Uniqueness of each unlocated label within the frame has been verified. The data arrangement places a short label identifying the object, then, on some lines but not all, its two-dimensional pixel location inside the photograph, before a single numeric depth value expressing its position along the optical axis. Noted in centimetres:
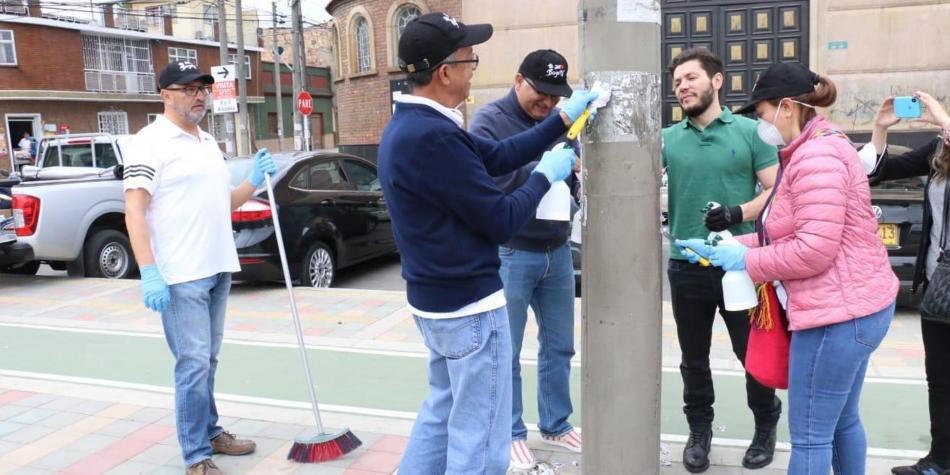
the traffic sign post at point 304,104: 2472
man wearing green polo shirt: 374
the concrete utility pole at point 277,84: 3759
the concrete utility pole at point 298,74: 2634
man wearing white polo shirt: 366
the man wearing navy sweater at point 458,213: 258
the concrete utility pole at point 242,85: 2484
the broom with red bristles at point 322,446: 399
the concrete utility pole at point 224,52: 2262
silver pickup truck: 899
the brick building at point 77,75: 3422
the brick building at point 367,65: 2262
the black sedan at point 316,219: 814
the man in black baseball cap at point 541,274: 365
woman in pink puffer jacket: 268
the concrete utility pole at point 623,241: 269
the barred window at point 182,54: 4325
